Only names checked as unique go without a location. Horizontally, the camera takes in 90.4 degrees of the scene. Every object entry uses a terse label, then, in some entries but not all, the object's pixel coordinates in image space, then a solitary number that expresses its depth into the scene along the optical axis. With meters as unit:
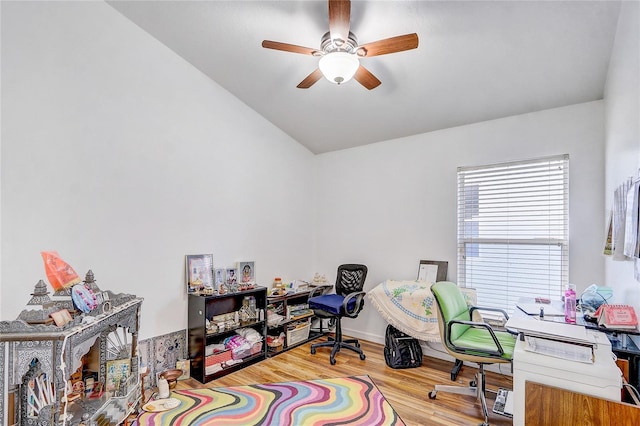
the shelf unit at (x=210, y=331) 2.93
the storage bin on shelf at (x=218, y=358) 2.98
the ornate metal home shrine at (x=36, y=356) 1.51
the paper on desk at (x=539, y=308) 2.14
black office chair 3.48
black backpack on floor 3.21
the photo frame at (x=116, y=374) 2.07
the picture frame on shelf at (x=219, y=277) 3.28
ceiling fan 1.92
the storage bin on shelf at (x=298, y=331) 3.78
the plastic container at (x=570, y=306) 2.00
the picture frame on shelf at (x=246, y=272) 3.52
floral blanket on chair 3.06
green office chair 2.27
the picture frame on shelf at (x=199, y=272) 3.06
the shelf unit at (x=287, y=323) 3.68
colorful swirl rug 2.32
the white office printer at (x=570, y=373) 1.45
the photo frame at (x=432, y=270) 3.43
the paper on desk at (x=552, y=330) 1.62
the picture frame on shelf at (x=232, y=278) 3.37
